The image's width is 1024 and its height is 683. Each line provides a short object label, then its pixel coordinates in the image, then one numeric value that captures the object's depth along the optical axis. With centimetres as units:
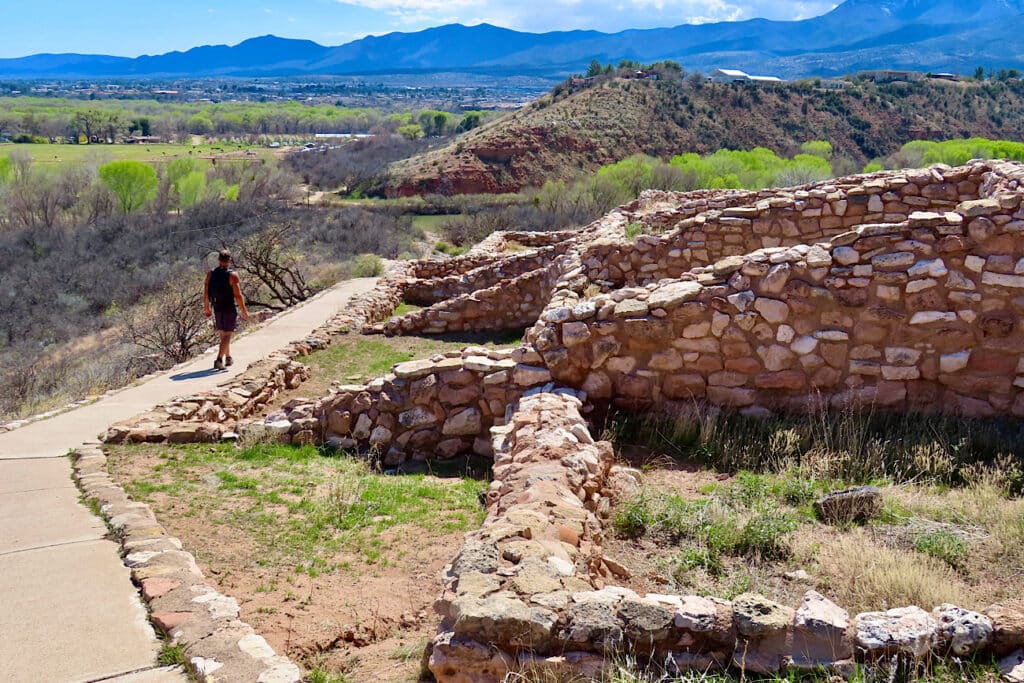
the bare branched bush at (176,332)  1638
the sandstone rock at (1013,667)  286
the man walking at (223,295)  1115
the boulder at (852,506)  470
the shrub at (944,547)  409
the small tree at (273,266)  2000
